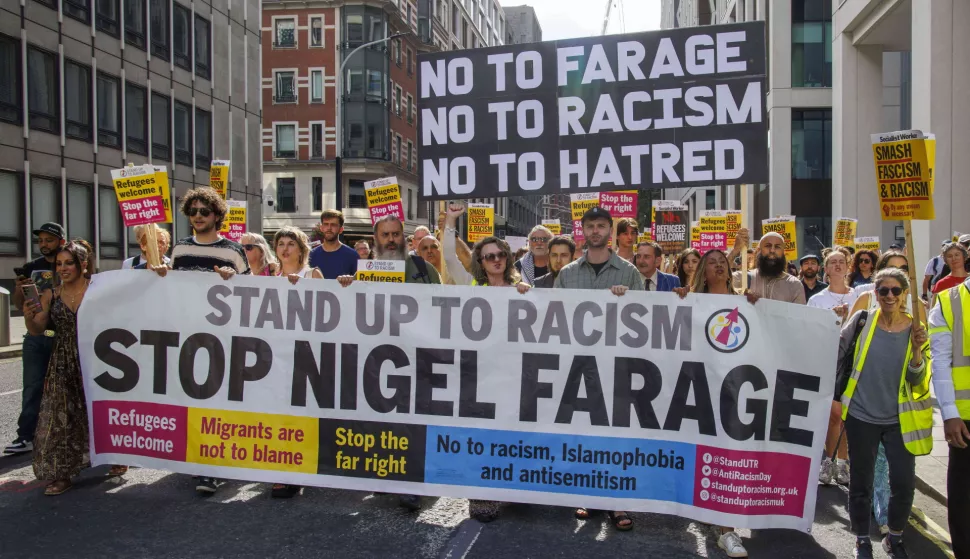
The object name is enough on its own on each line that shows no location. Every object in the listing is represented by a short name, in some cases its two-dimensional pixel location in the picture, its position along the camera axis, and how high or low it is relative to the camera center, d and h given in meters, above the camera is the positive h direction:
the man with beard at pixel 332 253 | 7.07 +0.08
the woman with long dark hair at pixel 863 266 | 9.87 -0.10
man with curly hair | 5.73 +0.12
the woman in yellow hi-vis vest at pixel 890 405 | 4.50 -0.83
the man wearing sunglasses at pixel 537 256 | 8.77 +0.05
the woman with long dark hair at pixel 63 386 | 5.59 -0.86
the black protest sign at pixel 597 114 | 5.93 +1.10
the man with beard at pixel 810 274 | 8.71 -0.17
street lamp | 23.47 +2.61
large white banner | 4.75 -0.81
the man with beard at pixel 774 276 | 6.89 -0.15
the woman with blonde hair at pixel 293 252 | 6.66 +0.09
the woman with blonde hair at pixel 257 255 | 7.36 +0.07
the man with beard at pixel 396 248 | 6.33 +0.11
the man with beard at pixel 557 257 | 6.38 +0.03
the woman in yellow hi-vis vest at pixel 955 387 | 4.14 -0.66
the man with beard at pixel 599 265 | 5.46 -0.03
